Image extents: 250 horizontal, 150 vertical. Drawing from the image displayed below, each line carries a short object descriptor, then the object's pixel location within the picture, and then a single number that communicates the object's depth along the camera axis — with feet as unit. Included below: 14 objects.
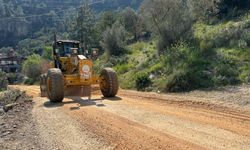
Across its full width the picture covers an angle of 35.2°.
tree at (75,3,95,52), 214.07
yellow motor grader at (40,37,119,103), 52.04
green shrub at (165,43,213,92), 59.93
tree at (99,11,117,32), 207.31
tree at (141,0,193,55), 83.20
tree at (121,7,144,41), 182.80
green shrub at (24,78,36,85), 178.21
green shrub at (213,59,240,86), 58.75
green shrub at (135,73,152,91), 69.39
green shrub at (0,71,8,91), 153.28
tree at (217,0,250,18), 100.99
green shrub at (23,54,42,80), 188.96
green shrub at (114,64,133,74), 93.54
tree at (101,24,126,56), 129.18
